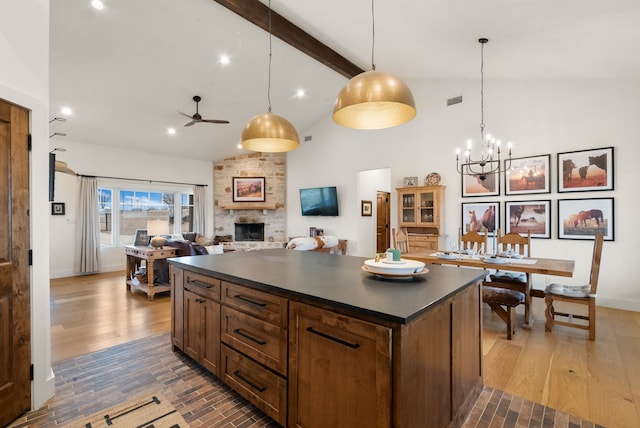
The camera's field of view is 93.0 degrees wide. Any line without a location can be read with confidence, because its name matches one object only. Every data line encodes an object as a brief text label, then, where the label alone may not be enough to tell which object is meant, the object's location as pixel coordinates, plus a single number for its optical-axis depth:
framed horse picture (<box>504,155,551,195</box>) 4.56
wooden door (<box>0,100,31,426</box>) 1.79
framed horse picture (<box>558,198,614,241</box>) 4.10
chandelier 4.91
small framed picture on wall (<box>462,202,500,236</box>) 5.03
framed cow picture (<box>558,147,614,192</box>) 4.09
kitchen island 1.22
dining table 2.95
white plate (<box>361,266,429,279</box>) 1.75
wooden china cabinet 5.41
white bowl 1.73
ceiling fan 5.16
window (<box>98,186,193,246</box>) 6.86
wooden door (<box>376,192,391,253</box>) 7.82
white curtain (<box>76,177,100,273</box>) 6.30
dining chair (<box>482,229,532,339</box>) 3.04
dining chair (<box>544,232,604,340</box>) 2.98
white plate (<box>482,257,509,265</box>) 3.27
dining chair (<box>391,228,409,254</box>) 4.32
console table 4.51
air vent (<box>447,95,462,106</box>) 5.38
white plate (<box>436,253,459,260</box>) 3.65
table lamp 4.79
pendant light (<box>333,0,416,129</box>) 1.57
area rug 1.81
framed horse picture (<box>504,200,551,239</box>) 4.58
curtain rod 6.42
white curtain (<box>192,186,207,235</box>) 8.12
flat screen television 7.22
